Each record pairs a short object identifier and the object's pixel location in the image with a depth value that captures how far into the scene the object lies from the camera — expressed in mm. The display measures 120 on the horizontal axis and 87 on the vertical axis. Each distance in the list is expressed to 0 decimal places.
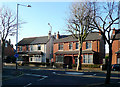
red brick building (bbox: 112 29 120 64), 26429
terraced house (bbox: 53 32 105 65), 28220
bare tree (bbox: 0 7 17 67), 20333
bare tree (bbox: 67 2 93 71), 20539
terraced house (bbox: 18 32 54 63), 35132
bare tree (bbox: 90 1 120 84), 9753
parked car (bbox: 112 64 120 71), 22854
